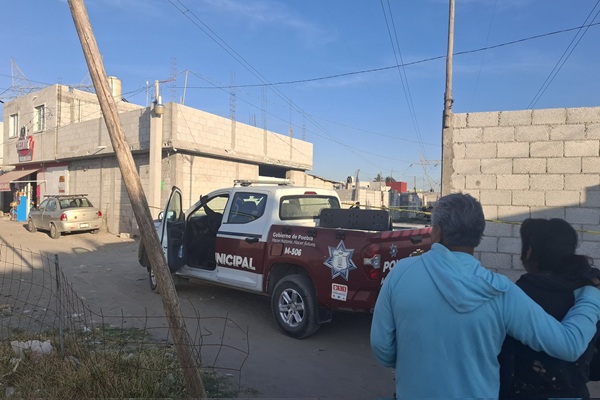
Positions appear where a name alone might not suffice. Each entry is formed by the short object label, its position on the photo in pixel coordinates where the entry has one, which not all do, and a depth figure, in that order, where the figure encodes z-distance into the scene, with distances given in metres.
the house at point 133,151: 15.17
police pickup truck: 4.84
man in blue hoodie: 1.61
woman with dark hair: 1.73
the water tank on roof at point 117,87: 24.27
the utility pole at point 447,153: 6.31
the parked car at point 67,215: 16.16
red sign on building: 23.34
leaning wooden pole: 3.14
